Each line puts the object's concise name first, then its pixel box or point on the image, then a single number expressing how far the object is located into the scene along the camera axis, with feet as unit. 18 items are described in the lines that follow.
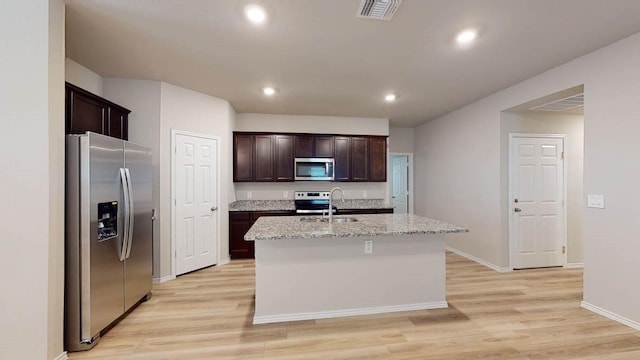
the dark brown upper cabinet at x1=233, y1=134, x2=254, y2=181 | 16.05
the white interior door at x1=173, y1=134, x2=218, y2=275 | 12.25
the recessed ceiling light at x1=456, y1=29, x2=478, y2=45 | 7.59
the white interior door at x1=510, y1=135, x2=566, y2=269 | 13.05
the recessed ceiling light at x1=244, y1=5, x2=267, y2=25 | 6.61
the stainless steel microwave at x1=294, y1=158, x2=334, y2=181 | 16.63
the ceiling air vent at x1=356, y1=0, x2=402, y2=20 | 6.23
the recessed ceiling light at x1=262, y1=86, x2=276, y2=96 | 12.30
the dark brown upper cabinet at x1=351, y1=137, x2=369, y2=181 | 17.29
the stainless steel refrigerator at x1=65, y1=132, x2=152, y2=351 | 6.89
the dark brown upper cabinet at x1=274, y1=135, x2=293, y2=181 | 16.48
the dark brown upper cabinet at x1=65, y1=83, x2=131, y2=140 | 7.72
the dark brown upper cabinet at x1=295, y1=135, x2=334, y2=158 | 16.70
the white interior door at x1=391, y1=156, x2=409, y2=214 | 21.74
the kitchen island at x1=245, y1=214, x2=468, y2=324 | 8.25
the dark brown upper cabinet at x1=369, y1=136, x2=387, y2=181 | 17.48
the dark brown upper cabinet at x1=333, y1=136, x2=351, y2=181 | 17.10
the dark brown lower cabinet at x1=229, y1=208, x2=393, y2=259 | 14.74
